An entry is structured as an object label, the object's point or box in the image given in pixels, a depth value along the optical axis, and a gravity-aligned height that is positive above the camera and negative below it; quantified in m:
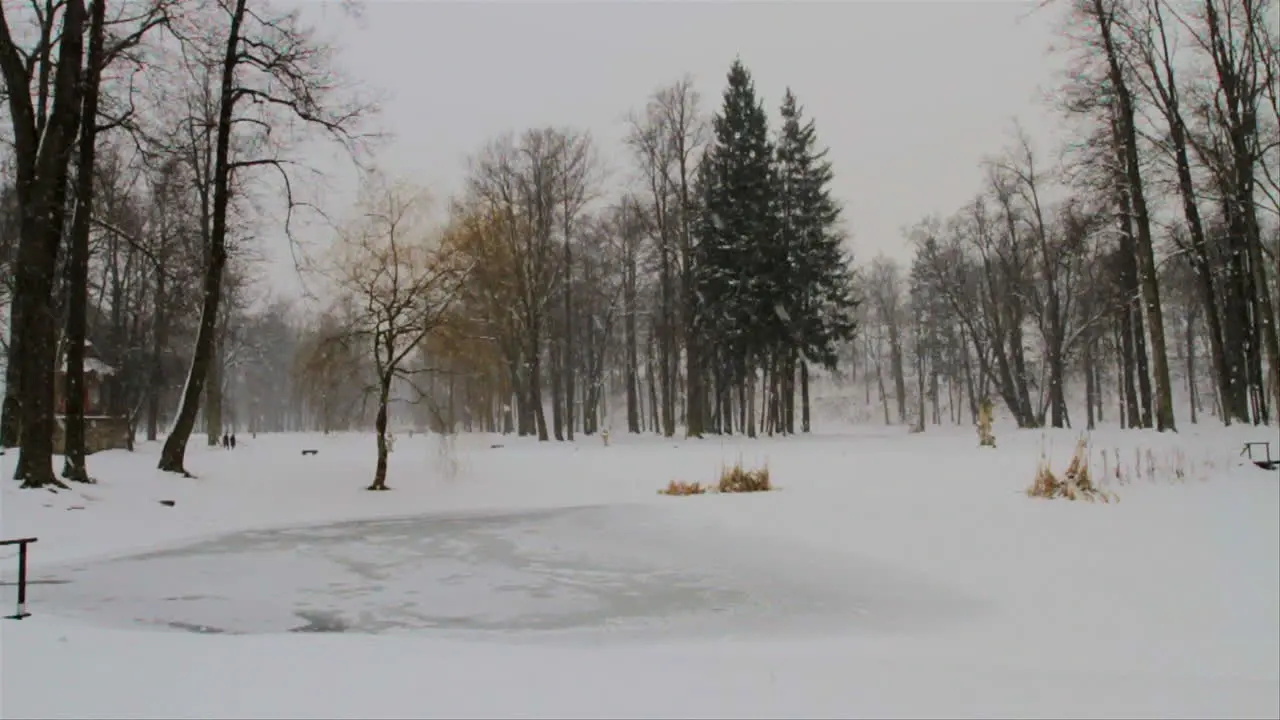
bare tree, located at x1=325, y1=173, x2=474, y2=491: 17.53 +3.39
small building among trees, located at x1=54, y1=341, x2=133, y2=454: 22.73 +0.82
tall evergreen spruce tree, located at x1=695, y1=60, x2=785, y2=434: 31.45 +7.07
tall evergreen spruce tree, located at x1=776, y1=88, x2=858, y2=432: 32.69 +6.67
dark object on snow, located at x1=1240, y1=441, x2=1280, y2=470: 13.02 -1.16
